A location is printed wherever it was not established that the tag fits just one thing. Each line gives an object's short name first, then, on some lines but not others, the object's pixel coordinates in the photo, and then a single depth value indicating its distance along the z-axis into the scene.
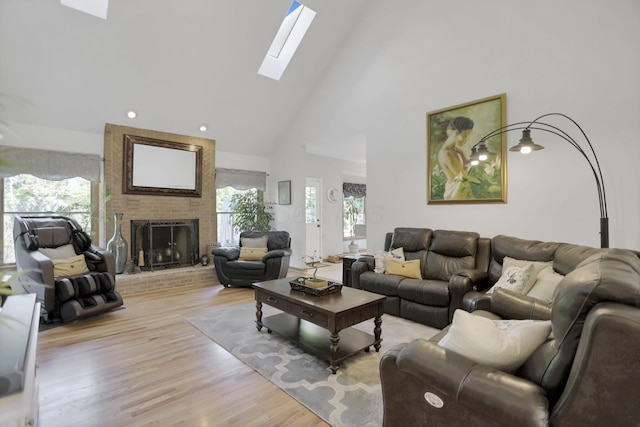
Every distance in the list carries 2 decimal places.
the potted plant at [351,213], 8.72
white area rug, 2.05
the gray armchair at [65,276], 3.34
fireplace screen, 5.27
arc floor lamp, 2.74
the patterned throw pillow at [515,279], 2.68
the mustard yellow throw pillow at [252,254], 5.24
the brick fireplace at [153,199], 5.04
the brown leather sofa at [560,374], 0.96
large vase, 4.86
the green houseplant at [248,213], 6.66
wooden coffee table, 2.49
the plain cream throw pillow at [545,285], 2.47
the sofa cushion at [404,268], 3.80
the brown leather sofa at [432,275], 3.27
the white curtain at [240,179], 6.39
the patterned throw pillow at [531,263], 2.67
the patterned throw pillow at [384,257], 4.01
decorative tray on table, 2.83
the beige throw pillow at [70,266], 3.60
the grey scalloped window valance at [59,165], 4.41
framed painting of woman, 3.81
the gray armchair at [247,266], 4.97
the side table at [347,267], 4.54
